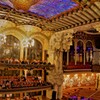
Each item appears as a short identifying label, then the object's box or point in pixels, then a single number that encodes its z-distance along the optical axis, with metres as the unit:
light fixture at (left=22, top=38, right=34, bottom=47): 14.07
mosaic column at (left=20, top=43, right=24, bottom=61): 14.34
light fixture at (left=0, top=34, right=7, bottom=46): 12.20
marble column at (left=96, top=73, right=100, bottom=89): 21.33
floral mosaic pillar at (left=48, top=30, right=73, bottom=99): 13.48
